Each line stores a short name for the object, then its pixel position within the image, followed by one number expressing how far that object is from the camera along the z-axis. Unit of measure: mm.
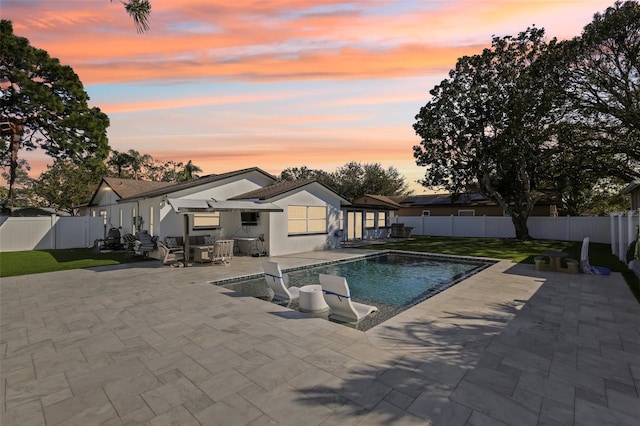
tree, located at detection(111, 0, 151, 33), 5766
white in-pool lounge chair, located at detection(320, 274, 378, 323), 6457
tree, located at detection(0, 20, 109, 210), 23547
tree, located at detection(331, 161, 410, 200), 53438
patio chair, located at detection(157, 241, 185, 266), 12875
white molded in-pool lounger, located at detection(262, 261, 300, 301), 8125
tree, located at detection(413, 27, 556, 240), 22012
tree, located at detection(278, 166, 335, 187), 59756
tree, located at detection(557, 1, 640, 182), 18031
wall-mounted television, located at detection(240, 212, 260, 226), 16798
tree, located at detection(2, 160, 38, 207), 38781
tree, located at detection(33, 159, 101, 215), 35250
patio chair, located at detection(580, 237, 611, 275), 10723
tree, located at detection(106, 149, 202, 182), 44750
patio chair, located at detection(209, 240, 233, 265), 13203
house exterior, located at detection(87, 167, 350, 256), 14930
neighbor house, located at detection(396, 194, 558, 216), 30891
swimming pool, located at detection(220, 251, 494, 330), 8281
